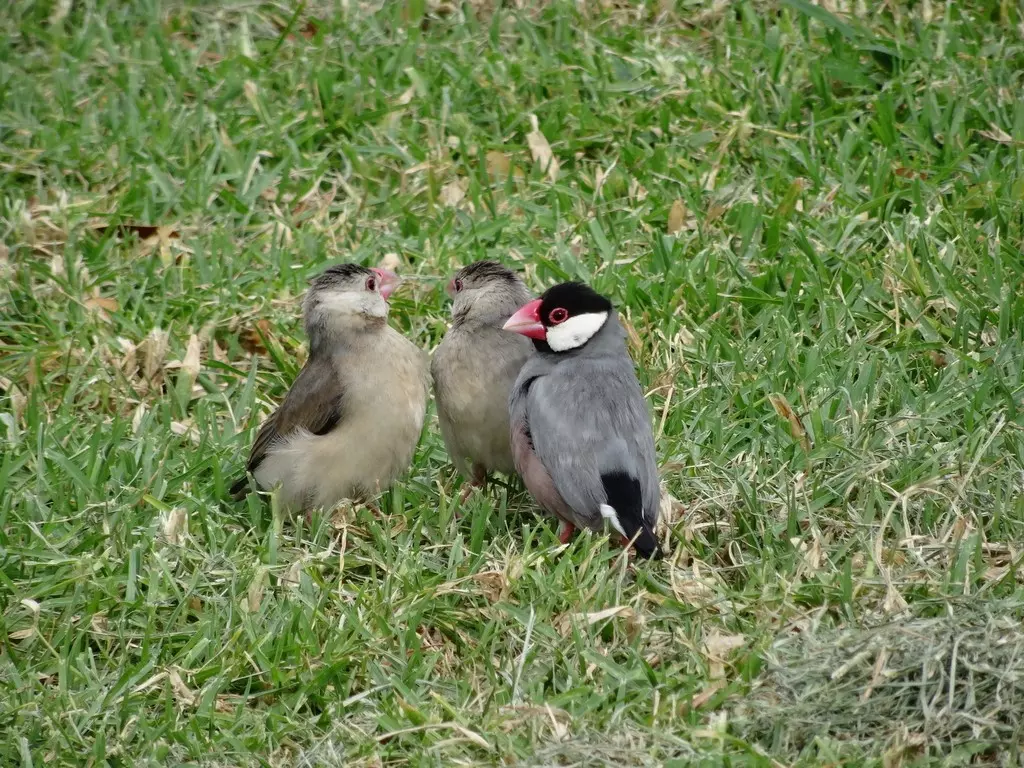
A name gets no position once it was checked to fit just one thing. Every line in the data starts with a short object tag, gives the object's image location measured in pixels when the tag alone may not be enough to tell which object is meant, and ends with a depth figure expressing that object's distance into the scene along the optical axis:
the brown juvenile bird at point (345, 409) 9.85
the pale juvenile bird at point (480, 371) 9.84
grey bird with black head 8.76
